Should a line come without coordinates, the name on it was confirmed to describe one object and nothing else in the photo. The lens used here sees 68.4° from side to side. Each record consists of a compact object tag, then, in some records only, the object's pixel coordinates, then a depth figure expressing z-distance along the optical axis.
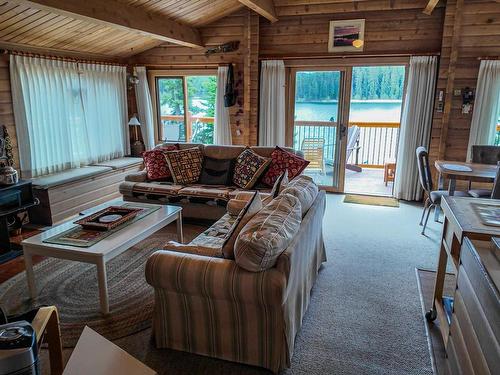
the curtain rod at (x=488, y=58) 4.55
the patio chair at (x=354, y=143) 6.91
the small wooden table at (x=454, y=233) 1.72
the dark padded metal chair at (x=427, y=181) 3.87
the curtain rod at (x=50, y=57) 4.13
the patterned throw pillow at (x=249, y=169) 4.07
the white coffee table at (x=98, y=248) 2.41
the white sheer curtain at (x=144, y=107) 6.14
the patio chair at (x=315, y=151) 5.77
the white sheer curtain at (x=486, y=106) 4.60
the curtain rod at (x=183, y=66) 5.86
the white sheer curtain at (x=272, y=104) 5.51
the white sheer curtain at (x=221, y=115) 5.75
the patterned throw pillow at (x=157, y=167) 4.41
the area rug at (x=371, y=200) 5.12
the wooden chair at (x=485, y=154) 4.14
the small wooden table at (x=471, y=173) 3.49
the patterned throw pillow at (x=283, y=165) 3.99
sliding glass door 5.44
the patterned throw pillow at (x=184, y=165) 4.32
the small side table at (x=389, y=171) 6.21
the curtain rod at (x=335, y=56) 4.84
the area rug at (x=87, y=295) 2.38
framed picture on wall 5.06
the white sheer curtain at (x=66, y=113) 4.39
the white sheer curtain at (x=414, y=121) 4.87
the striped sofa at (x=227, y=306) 1.80
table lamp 6.13
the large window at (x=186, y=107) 6.15
